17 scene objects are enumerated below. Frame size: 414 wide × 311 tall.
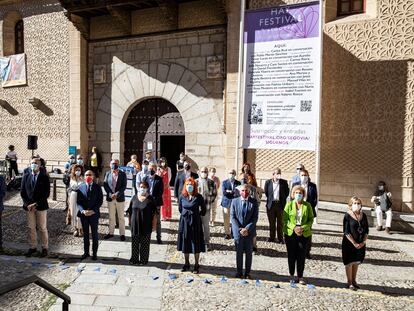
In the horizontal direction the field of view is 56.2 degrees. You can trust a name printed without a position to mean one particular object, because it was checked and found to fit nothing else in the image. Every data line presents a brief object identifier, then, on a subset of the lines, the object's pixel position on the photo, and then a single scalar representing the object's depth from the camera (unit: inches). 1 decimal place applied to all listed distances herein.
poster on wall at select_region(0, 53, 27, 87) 611.2
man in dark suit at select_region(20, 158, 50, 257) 288.0
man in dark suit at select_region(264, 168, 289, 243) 324.2
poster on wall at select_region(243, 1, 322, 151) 392.5
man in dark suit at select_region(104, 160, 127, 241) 330.2
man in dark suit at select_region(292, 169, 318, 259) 318.0
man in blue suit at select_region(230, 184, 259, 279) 249.1
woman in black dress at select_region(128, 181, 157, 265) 266.9
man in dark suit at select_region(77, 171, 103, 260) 279.4
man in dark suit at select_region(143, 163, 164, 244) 319.3
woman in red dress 395.2
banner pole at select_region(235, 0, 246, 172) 426.3
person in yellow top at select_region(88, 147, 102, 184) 543.5
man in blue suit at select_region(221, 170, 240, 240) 331.6
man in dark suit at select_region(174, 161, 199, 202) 352.5
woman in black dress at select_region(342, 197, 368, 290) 234.1
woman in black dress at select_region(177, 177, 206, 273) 256.2
